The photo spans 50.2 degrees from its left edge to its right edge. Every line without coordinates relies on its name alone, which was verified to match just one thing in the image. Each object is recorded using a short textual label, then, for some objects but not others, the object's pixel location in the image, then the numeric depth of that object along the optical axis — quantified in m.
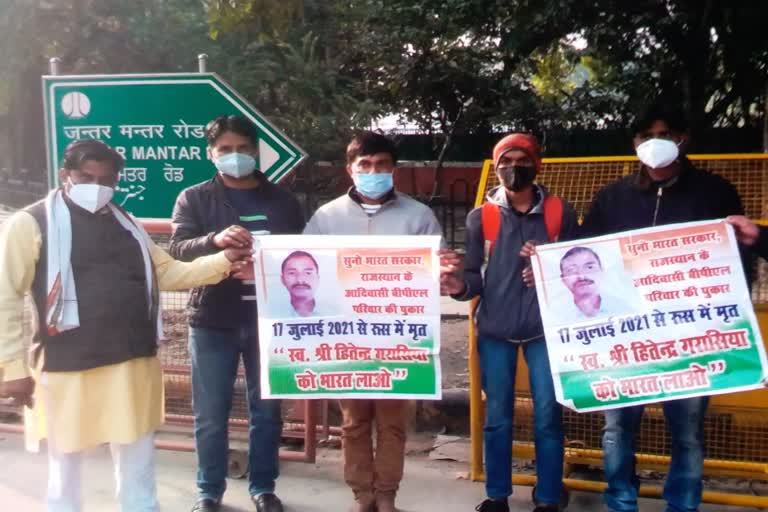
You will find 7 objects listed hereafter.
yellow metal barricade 4.08
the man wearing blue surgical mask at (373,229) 3.78
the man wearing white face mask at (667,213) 3.55
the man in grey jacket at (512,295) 3.67
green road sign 4.79
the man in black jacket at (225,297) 3.86
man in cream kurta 3.26
